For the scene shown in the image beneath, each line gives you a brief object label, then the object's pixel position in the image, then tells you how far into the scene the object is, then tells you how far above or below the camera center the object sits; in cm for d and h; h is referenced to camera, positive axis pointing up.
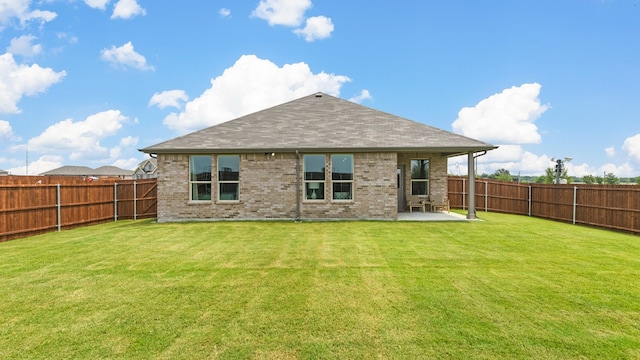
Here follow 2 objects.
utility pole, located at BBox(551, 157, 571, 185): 2053 +74
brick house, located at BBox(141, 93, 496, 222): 1302 +19
